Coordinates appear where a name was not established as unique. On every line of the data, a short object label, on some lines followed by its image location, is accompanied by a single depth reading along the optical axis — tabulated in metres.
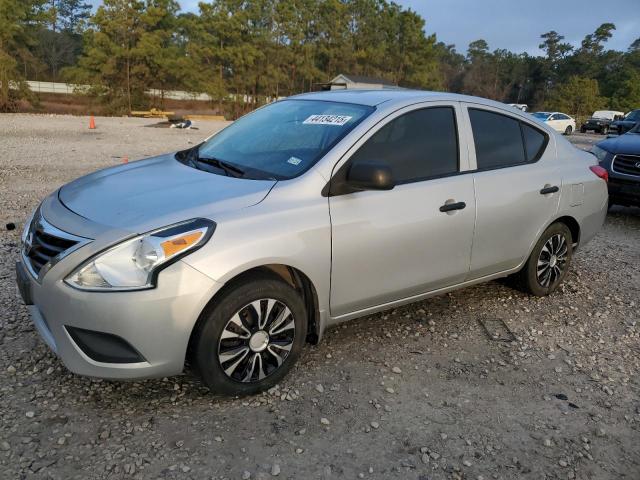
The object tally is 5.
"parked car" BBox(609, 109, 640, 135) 27.17
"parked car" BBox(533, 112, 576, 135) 34.41
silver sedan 2.78
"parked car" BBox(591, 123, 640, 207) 7.99
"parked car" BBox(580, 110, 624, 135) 38.59
